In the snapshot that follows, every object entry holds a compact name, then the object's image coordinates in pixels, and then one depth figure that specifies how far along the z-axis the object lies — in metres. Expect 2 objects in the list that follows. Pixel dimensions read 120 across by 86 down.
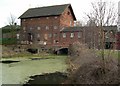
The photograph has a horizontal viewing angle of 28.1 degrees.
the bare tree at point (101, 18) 16.09
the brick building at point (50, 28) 56.84
